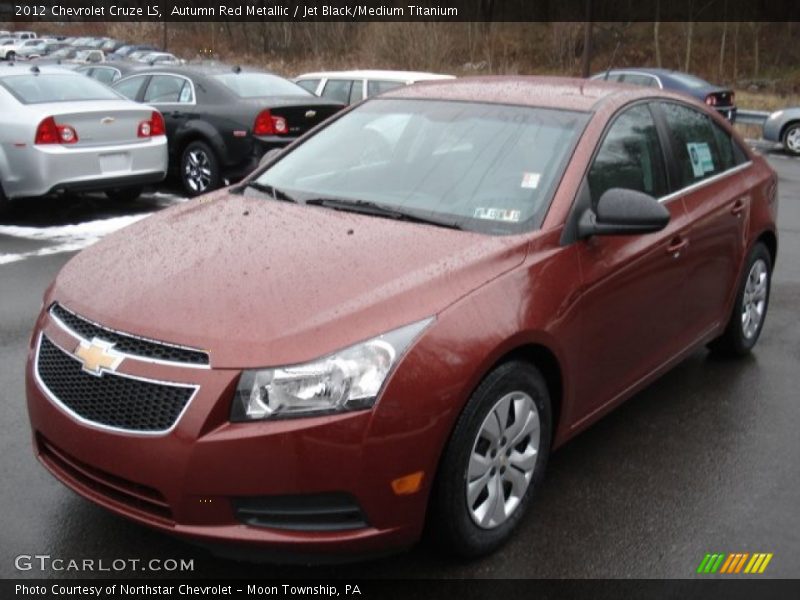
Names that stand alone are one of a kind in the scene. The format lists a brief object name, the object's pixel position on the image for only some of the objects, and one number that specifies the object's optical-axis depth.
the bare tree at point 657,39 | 47.94
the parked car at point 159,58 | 41.98
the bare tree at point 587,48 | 24.09
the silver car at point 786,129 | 17.20
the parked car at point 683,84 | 18.75
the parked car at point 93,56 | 38.72
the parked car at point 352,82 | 12.88
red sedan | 2.68
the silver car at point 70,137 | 8.70
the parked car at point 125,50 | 48.50
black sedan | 10.38
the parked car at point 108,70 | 15.42
